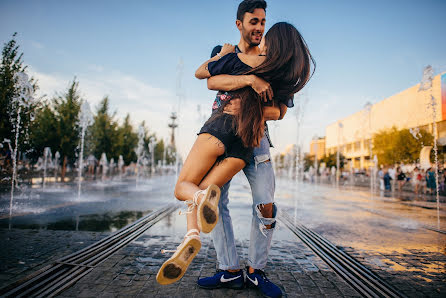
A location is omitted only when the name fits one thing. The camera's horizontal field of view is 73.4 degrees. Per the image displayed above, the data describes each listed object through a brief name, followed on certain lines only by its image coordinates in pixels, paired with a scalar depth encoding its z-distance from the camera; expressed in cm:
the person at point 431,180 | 1783
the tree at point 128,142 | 3412
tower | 7200
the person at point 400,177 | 1925
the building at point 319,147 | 11256
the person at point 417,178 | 1811
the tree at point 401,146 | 3481
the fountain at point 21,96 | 1175
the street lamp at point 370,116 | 5954
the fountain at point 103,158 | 2958
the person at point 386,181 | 2149
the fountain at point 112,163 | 3176
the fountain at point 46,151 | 2212
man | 224
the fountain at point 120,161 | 3400
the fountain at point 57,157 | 2378
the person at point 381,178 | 2209
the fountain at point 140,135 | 4022
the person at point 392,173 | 2462
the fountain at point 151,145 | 5209
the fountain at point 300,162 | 7422
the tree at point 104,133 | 2921
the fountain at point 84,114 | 1995
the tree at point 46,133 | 2070
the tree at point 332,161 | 6094
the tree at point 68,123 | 2119
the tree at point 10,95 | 1259
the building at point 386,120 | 3916
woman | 202
